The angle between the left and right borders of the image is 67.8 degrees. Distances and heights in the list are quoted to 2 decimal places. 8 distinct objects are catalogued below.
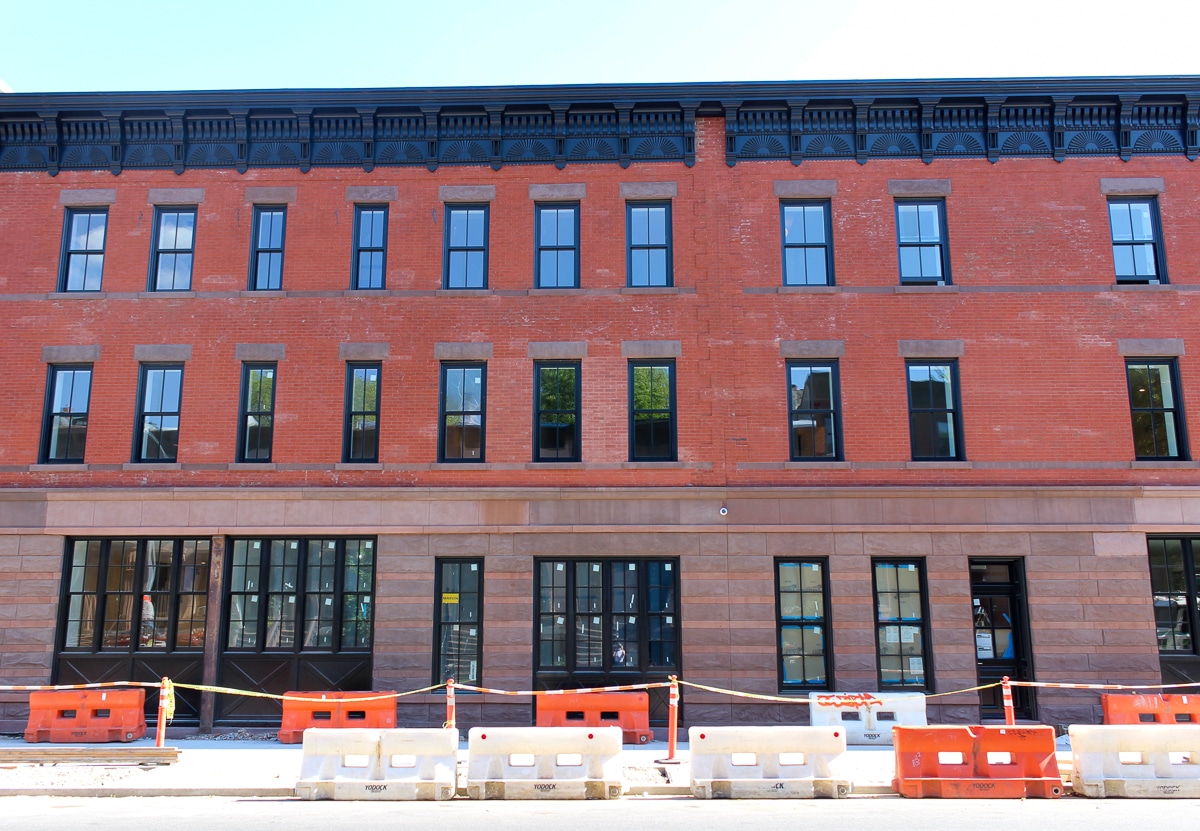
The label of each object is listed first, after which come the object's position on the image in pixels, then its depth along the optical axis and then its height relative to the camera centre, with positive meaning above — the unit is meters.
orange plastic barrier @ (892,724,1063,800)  10.66 -2.11
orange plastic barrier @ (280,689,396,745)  14.52 -2.06
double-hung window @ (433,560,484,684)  15.84 -0.62
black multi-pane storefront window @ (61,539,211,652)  16.12 -0.15
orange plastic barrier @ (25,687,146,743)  14.35 -2.09
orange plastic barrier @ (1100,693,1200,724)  14.62 -1.98
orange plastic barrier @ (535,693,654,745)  14.46 -2.02
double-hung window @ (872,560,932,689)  15.67 -0.66
